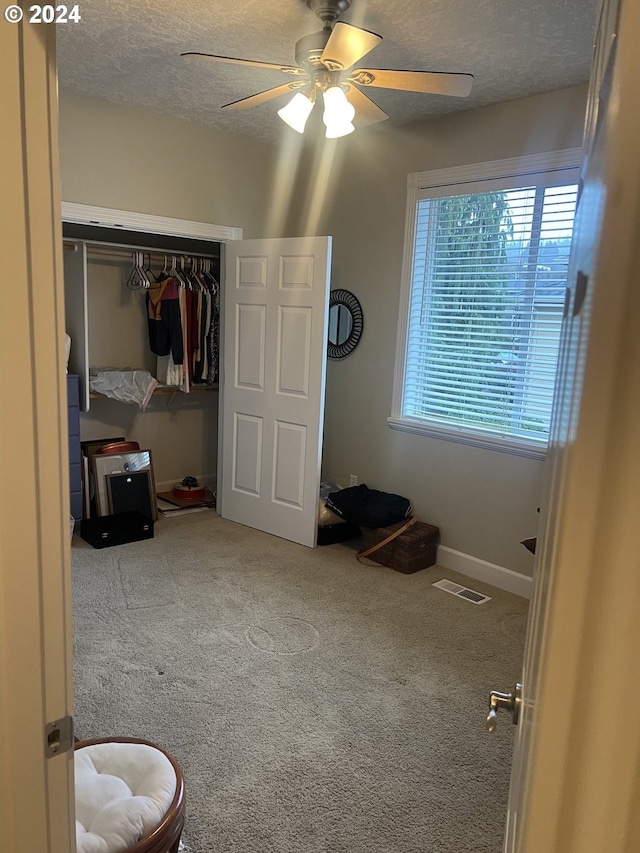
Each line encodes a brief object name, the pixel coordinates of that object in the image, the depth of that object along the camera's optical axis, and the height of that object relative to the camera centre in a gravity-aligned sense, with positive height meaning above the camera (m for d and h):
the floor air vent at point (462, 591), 3.56 -1.52
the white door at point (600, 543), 0.44 -0.16
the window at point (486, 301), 3.40 +0.12
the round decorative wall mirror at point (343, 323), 4.44 -0.06
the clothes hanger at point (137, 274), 4.58 +0.21
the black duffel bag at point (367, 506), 3.98 -1.19
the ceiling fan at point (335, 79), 2.33 +0.91
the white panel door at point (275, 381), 4.05 -0.46
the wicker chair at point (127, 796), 1.42 -1.16
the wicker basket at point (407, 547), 3.85 -1.38
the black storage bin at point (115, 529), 4.07 -1.44
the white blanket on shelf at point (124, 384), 4.52 -0.57
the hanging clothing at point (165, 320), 4.62 -0.10
